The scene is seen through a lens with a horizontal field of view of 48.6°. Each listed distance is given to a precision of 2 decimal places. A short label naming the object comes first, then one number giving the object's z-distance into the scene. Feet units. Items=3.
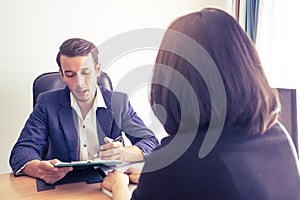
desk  3.86
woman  2.49
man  5.12
